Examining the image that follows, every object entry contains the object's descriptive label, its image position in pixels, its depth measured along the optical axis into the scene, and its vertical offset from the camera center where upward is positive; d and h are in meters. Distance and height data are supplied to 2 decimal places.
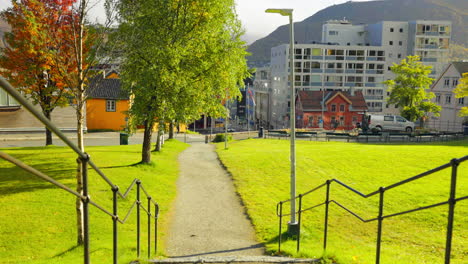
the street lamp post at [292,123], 13.77 -0.46
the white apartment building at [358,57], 98.25 +12.87
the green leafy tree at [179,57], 21.64 +2.72
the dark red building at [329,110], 82.69 +0.08
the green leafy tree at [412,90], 59.12 +3.03
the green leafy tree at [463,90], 41.23 +2.25
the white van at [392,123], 56.19 -1.54
